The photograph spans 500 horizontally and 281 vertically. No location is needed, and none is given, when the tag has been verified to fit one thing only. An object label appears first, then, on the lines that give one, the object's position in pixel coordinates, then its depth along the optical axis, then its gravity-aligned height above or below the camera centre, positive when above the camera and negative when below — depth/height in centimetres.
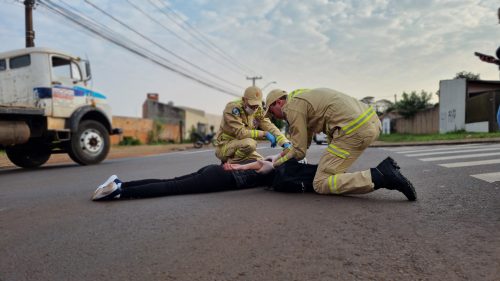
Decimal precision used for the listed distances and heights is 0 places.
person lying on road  372 -51
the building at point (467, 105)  1911 +135
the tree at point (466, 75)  4443 +652
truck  834 +58
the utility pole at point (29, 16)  1377 +431
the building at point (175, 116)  3488 +157
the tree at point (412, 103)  3347 +246
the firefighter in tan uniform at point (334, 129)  346 +1
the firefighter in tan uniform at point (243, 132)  469 -1
